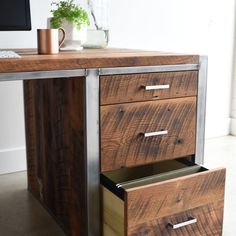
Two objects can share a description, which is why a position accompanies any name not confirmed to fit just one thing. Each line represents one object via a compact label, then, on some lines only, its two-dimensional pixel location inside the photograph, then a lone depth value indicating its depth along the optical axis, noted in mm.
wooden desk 1194
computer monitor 1269
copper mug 1320
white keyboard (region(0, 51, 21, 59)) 1180
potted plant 1531
